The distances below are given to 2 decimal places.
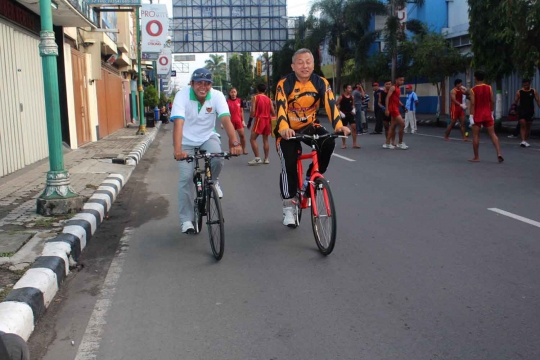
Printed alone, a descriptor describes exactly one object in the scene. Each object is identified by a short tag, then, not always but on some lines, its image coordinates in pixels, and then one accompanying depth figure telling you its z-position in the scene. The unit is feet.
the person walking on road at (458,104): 53.98
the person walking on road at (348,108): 52.65
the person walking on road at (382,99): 66.14
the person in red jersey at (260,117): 42.11
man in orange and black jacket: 19.45
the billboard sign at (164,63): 112.83
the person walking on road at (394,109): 47.70
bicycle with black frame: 18.02
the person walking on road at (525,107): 48.06
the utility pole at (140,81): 75.43
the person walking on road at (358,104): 71.00
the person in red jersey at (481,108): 38.91
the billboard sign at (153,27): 76.13
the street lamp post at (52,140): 23.89
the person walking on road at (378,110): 67.46
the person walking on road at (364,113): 74.43
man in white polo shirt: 19.77
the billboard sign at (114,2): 51.06
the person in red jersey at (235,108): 44.78
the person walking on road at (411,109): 68.39
